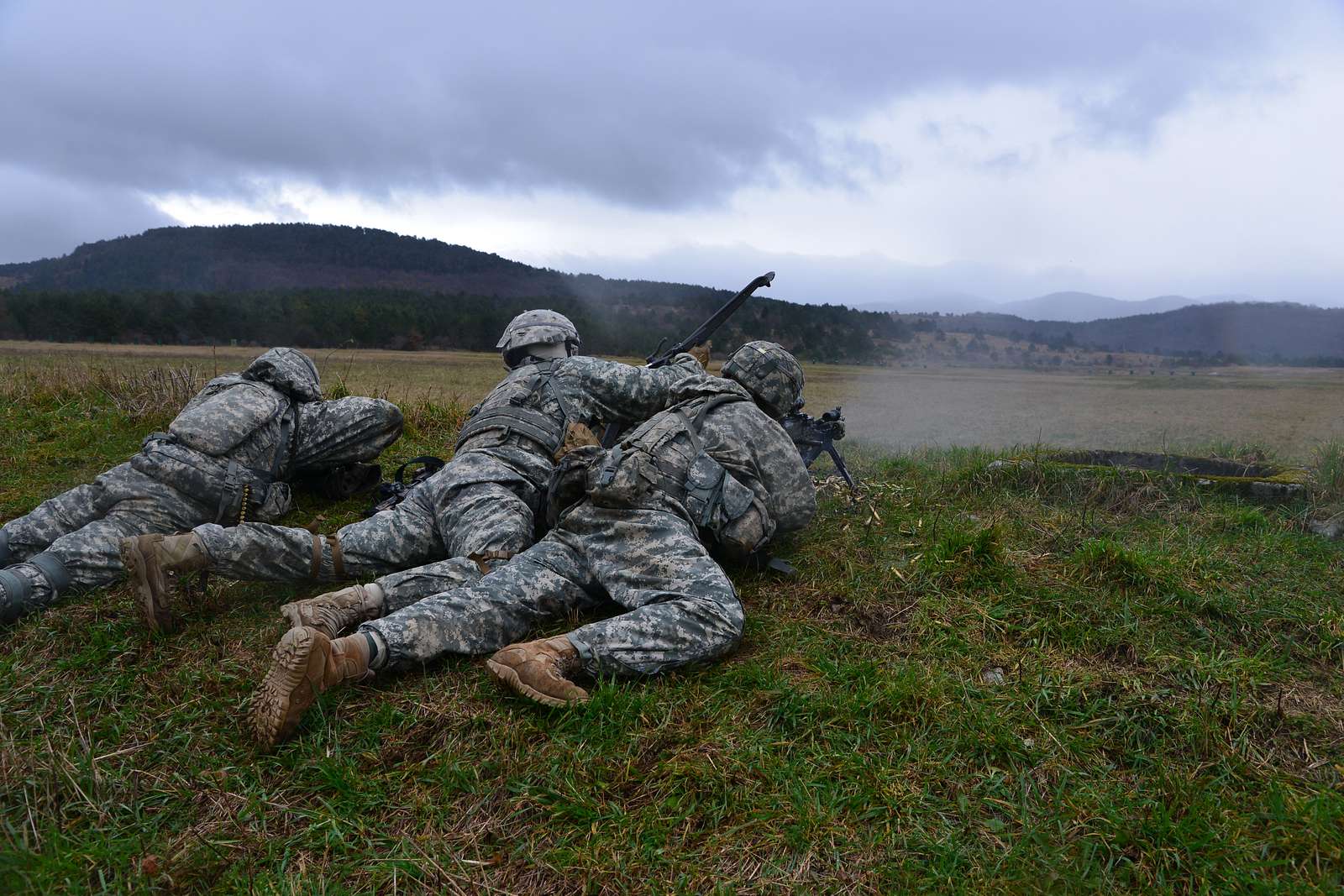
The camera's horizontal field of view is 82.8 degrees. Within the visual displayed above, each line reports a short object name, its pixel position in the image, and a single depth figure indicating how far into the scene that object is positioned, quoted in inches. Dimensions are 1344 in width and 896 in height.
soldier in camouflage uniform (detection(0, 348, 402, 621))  170.4
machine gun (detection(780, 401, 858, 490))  248.1
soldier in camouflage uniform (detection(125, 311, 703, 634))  152.1
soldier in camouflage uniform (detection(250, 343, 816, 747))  124.2
